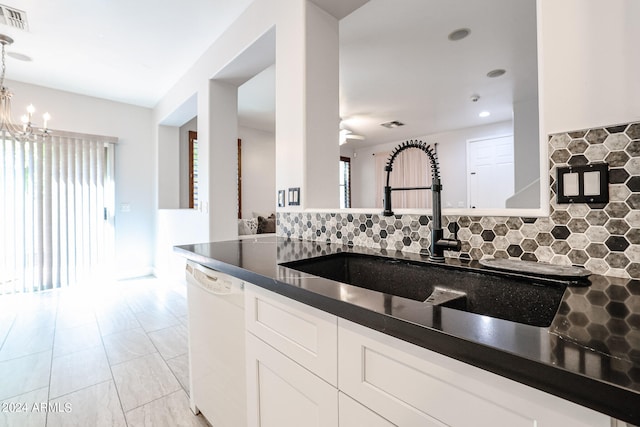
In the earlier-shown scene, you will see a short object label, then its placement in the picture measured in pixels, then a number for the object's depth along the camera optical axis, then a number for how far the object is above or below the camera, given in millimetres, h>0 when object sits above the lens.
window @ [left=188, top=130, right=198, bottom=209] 4652 +777
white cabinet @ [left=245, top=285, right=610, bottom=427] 440 -357
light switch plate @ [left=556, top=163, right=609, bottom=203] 778 +81
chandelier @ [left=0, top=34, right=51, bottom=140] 2525 +930
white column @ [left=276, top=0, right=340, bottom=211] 1700 +713
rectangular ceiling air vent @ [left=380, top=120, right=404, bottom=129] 5437 +1789
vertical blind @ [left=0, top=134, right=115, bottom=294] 3508 +105
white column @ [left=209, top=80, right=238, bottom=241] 2773 +567
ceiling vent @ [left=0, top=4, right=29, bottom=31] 2261 +1701
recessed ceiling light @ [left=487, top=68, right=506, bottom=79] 3311 +1700
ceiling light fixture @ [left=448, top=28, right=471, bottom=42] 2568 +1689
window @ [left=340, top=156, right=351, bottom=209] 7838 +926
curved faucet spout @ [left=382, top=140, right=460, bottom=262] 998 -27
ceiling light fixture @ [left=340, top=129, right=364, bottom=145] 5039 +1464
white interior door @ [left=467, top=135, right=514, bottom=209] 5406 +832
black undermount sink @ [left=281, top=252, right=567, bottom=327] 769 -244
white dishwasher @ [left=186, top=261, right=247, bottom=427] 1134 -598
